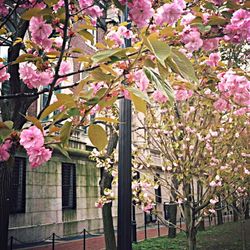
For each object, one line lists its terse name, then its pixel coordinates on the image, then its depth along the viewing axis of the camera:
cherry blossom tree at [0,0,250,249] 1.58
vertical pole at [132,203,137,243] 13.83
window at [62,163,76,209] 16.12
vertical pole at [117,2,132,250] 3.37
